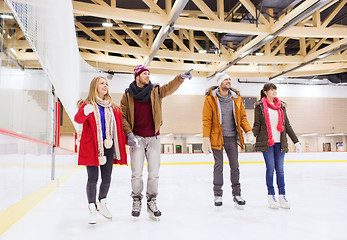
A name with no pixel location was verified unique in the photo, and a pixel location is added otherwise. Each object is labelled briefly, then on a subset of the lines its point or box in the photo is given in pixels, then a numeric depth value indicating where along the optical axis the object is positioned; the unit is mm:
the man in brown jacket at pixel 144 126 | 2701
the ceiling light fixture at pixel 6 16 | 2281
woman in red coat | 2510
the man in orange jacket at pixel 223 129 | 3158
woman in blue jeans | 3088
